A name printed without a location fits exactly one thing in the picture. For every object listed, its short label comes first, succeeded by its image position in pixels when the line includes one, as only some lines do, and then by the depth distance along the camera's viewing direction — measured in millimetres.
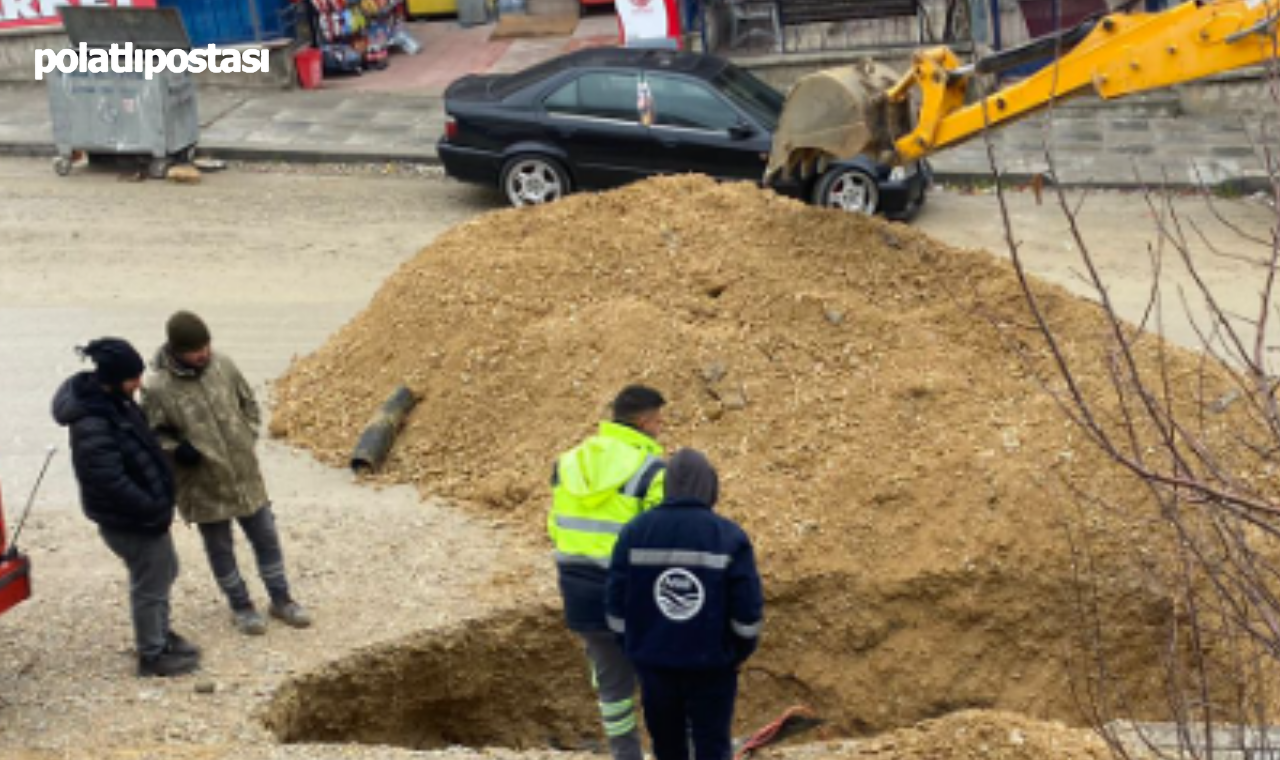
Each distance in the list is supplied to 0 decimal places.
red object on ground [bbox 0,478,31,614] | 7906
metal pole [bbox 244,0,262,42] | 21906
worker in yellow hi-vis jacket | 7008
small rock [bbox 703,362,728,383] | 10656
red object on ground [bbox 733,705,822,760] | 8555
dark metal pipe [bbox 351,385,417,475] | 10758
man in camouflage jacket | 8305
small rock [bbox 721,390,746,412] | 10516
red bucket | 22000
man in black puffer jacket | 7766
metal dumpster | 18016
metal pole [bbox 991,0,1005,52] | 20516
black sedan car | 16438
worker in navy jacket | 6465
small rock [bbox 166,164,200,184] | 18000
